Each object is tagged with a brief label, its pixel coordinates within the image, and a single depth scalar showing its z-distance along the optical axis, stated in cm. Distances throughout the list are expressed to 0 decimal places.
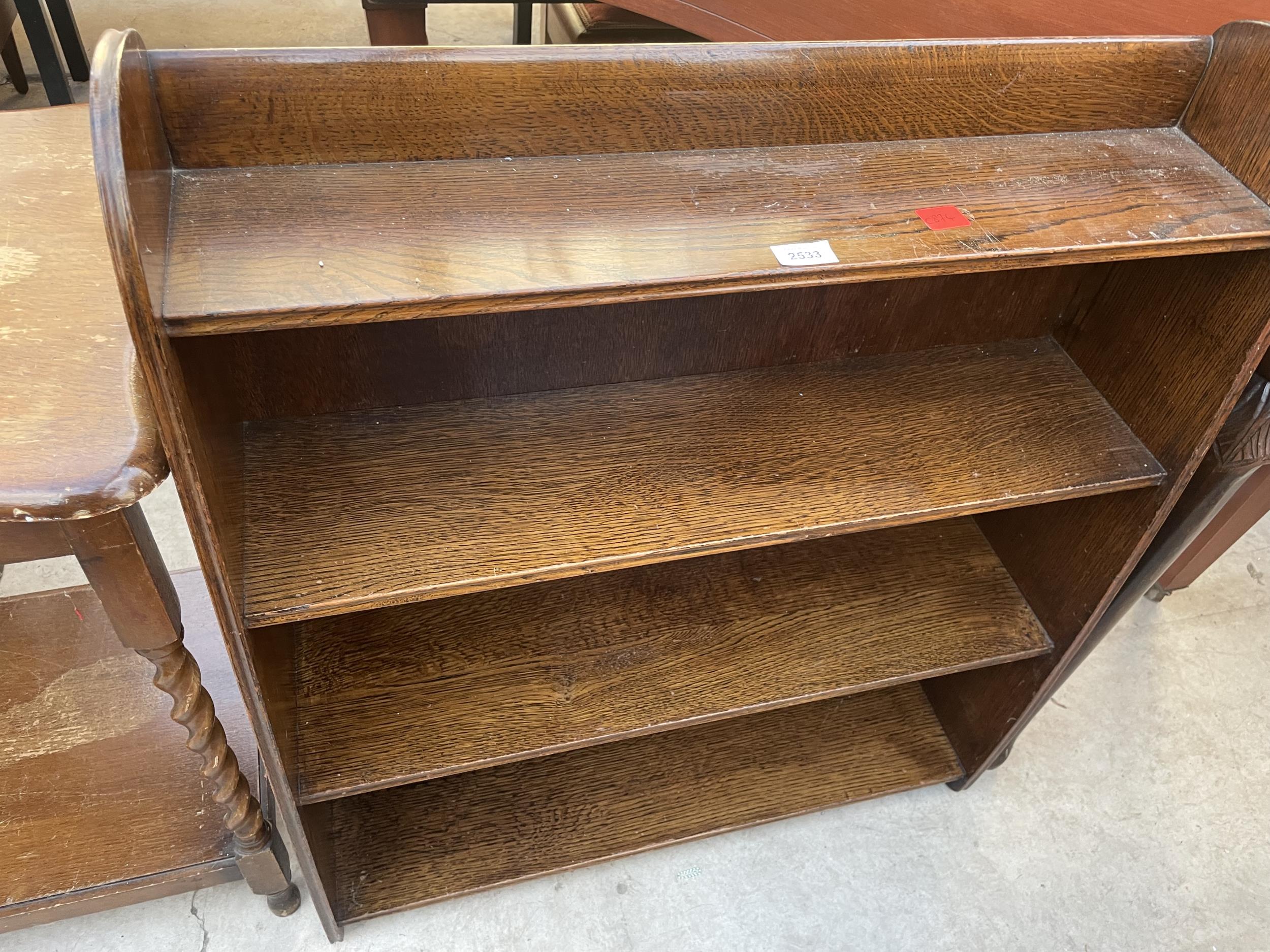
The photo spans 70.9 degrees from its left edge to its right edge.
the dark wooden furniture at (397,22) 187
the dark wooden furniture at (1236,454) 106
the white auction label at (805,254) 73
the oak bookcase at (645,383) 71
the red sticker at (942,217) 79
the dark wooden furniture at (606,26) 234
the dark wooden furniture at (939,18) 126
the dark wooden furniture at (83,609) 71
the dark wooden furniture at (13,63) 271
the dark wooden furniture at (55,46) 229
